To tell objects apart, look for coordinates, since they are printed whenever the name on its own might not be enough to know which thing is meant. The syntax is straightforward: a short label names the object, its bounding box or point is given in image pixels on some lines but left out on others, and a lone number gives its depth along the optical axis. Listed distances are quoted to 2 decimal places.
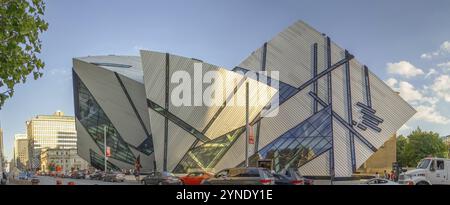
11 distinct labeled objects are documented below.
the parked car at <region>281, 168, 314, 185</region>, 32.25
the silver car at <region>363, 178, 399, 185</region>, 27.28
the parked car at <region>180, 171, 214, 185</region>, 36.91
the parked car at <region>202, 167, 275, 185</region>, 21.36
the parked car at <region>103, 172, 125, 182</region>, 54.44
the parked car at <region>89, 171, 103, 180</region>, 62.97
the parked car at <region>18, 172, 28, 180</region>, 71.06
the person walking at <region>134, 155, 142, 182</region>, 52.81
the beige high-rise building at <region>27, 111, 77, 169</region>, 151.25
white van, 29.89
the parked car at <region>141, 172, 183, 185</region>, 37.25
